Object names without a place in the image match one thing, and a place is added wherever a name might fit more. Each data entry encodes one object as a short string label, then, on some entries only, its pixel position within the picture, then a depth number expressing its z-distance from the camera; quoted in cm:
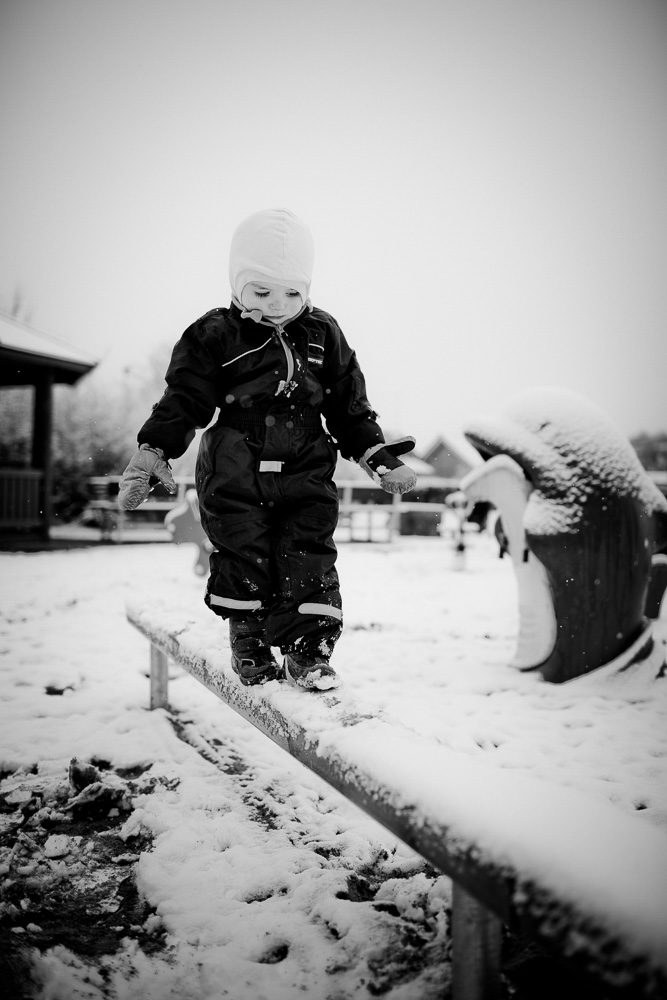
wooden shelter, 1007
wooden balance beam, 59
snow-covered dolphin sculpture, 286
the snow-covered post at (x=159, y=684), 263
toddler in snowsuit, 163
